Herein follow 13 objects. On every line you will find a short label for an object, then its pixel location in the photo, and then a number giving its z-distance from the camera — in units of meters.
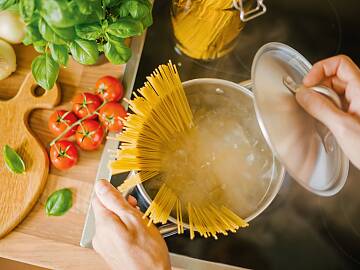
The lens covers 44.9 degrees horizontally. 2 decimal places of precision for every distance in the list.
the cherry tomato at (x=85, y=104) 0.89
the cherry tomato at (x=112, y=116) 0.88
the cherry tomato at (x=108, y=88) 0.89
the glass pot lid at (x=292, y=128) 0.68
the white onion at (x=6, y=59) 0.89
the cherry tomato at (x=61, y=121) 0.88
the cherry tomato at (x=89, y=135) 0.88
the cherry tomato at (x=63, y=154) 0.87
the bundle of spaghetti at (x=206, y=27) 0.77
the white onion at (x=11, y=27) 0.88
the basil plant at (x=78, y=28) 0.57
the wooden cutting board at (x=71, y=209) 0.87
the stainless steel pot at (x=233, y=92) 0.79
